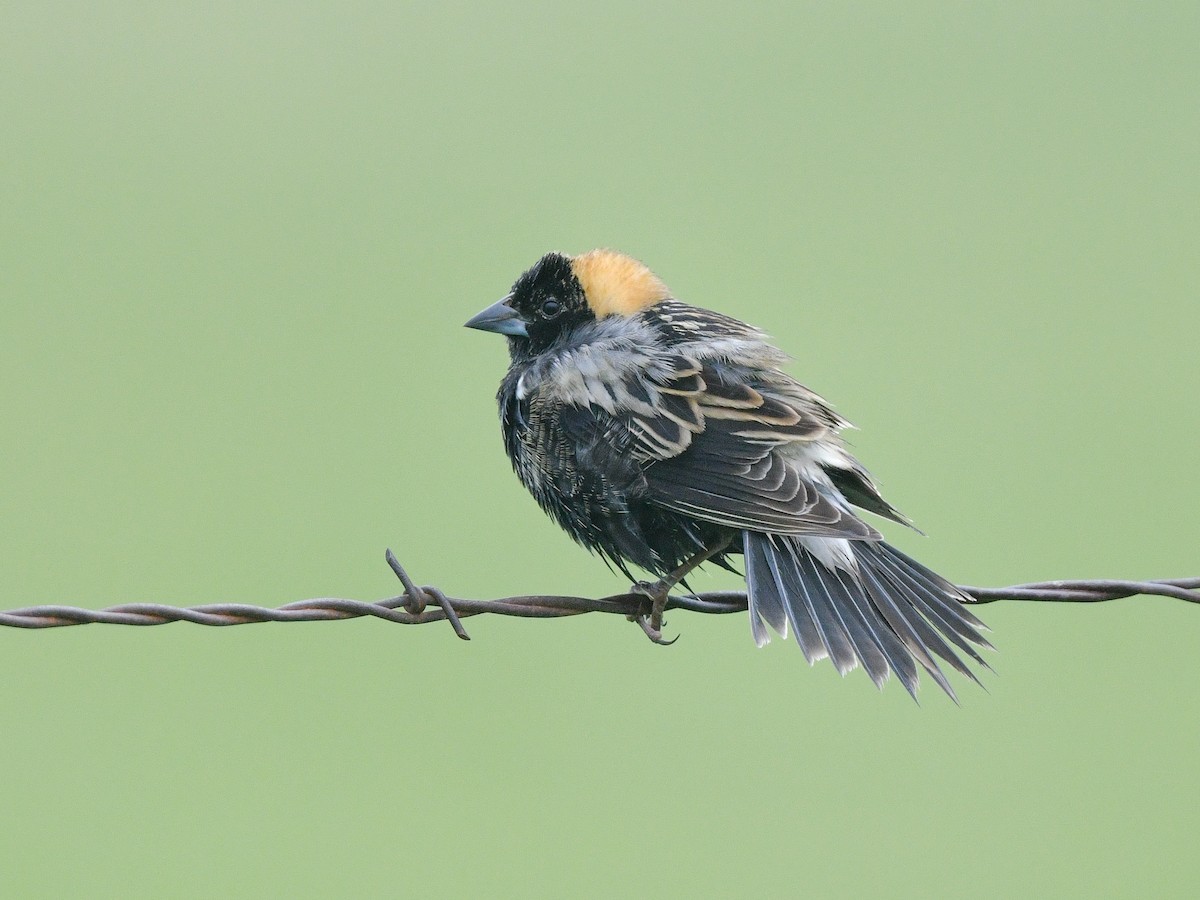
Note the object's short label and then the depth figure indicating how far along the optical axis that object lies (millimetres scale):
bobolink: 8125
